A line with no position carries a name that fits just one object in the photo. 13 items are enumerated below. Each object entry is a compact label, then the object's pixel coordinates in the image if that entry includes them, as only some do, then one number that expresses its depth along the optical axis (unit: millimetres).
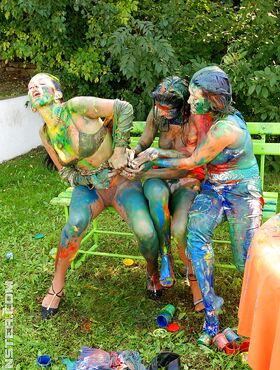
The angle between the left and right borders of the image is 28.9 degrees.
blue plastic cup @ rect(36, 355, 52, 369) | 3053
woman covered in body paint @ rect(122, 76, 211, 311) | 3250
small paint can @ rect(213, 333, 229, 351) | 3069
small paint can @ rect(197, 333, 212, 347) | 3137
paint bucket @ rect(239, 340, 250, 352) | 3068
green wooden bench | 3541
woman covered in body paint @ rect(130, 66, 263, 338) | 3012
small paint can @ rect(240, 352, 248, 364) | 2974
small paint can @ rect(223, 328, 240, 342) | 3090
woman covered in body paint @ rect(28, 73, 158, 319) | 3320
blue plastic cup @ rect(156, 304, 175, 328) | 3379
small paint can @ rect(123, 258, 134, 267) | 4246
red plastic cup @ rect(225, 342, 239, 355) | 3031
